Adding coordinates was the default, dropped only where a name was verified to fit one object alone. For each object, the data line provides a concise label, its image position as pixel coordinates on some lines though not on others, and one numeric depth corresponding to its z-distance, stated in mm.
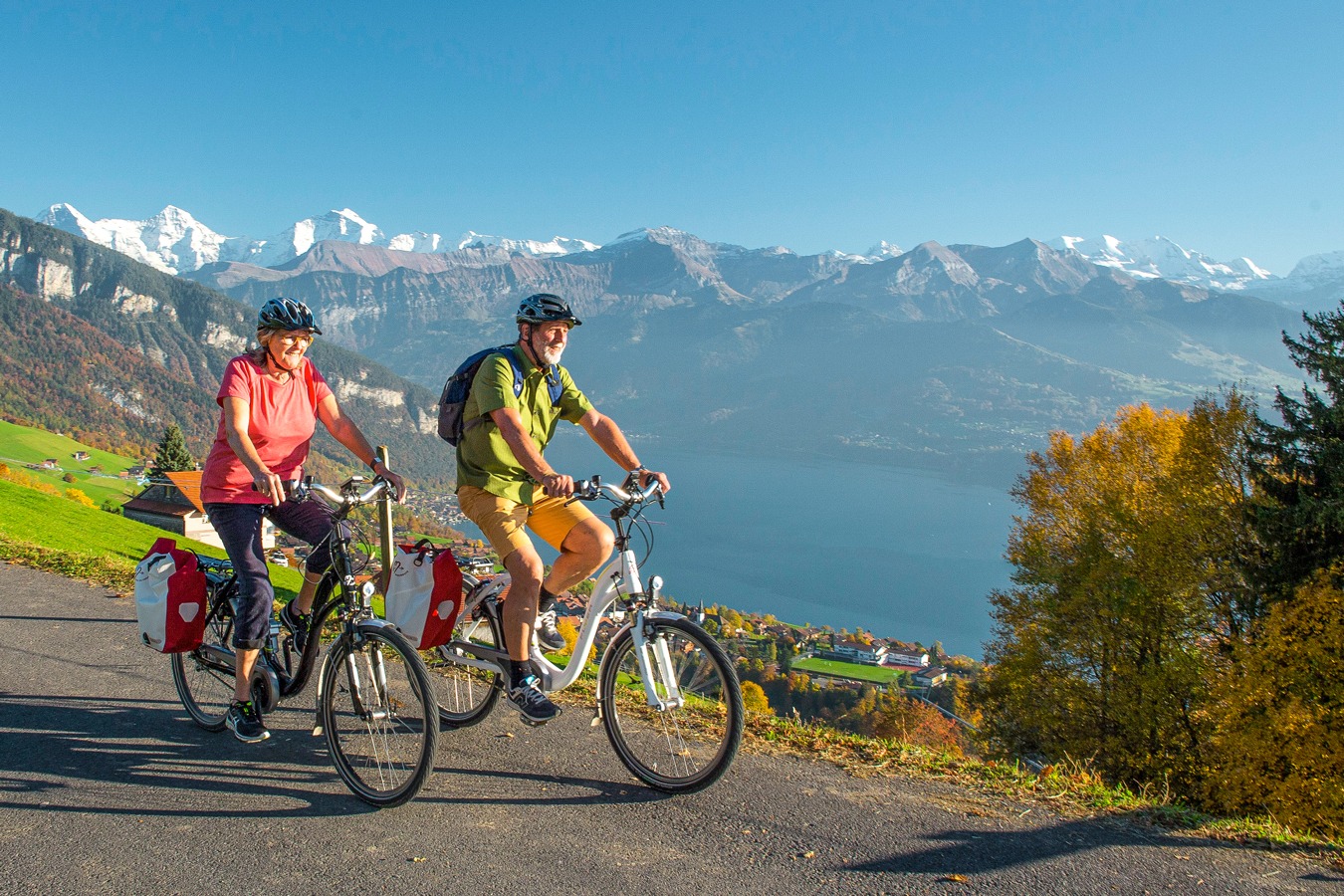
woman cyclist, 4578
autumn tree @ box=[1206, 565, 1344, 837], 15898
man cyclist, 4453
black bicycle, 4008
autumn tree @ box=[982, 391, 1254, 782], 20984
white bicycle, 4246
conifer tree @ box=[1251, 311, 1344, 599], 18922
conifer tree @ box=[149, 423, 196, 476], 42284
